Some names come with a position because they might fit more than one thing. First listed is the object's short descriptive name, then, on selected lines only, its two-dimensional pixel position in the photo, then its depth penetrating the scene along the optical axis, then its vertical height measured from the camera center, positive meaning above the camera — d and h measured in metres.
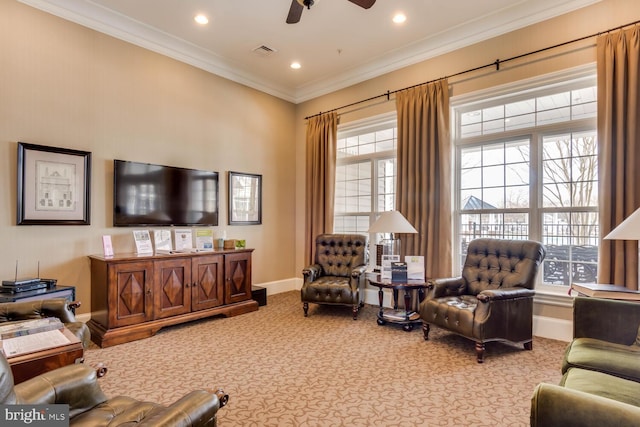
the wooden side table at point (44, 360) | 1.63 -0.75
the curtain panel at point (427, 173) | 4.34 +0.56
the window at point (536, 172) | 3.63 +0.53
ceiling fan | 2.77 +1.79
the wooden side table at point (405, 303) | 3.90 -1.11
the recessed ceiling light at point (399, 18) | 3.97 +2.33
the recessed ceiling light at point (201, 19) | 4.00 +2.31
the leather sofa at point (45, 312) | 2.51 -0.77
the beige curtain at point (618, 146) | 3.13 +0.67
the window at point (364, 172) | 5.28 +0.70
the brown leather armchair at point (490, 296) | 3.10 -0.80
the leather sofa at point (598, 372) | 1.20 -0.75
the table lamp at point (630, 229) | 2.30 -0.08
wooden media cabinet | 3.51 -0.91
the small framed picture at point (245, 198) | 5.29 +0.25
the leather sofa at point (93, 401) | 1.19 -0.74
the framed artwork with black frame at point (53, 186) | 3.42 +0.27
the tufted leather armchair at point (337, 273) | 4.36 -0.81
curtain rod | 3.36 +1.82
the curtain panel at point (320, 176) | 5.63 +0.64
